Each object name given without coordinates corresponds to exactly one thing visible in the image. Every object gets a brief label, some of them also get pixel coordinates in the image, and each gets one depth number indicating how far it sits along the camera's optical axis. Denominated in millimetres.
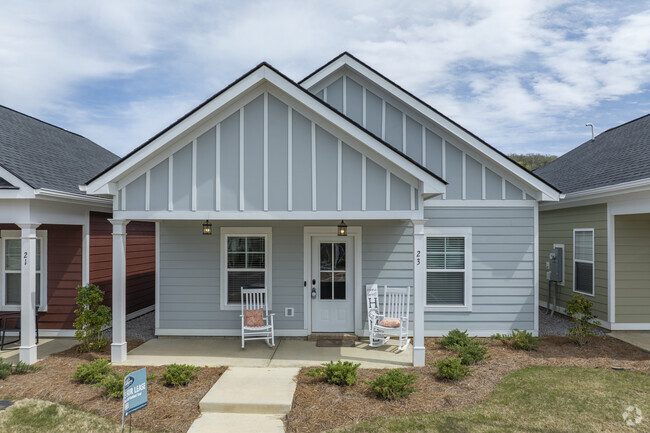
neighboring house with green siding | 8742
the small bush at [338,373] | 5770
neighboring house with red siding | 7062
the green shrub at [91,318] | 7402
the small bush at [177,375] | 5824
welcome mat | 8070
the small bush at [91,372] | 5918
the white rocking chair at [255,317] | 7899
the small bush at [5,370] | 6225
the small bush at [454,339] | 7512
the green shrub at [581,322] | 7684
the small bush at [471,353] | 6723
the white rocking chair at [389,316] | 7766
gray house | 8570
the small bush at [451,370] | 5930
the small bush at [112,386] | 5422
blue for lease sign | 4172
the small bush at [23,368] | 6465
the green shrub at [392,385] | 5328
